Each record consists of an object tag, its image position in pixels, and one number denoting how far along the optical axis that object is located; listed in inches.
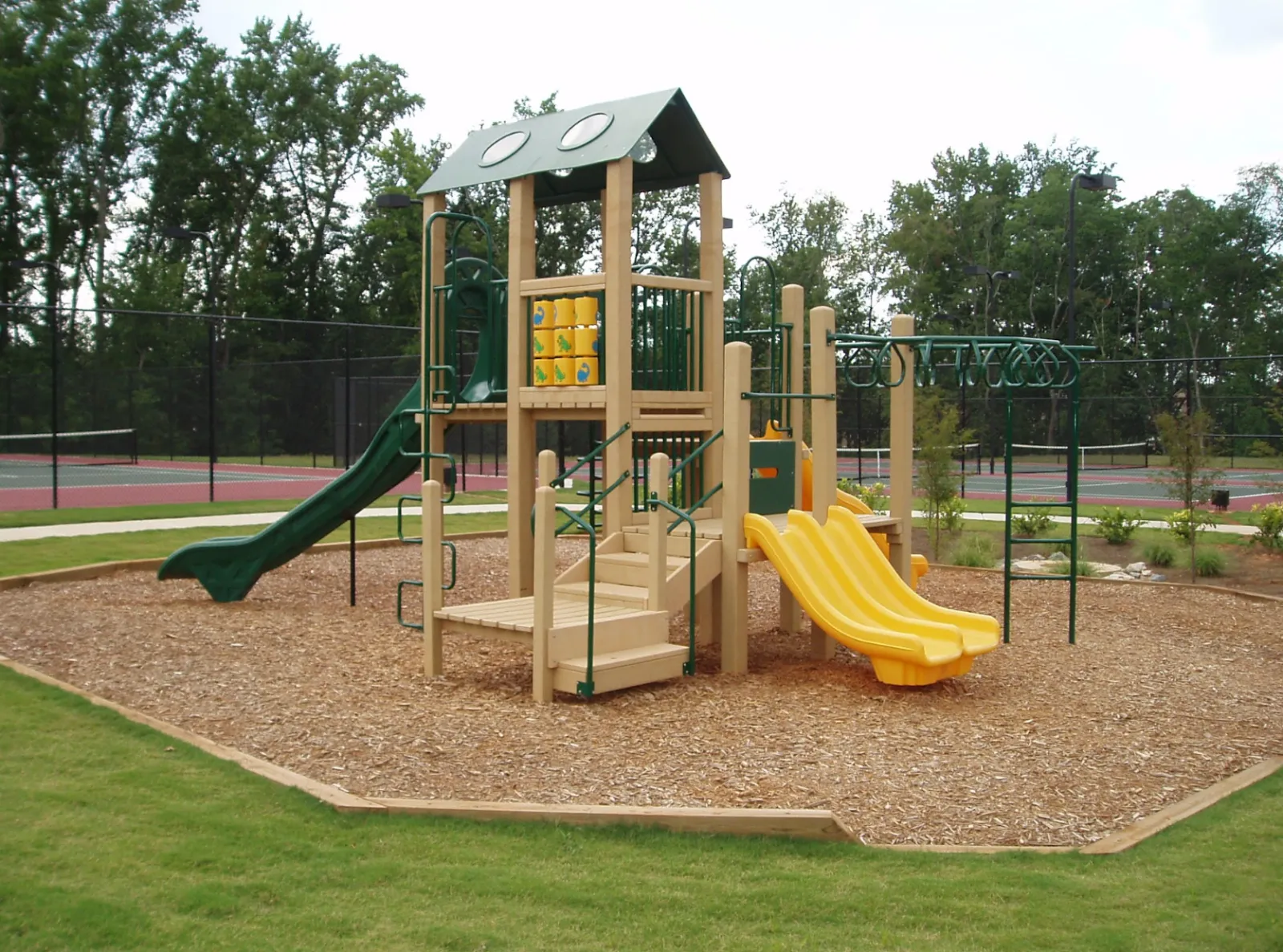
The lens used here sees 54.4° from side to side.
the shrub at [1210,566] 519.8
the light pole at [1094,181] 1036.5
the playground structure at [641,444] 302.8
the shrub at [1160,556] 545.6
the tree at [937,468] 582.9
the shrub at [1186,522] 522.0
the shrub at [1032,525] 582.6
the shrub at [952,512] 593.3
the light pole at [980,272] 1416.1
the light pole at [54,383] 653.3
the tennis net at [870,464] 1328.7
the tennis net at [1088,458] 1550.2
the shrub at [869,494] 628.4
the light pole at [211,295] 729.0
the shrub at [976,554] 543.0
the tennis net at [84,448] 1246.3
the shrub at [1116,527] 605.3
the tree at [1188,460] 517.0
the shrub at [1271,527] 561.9
